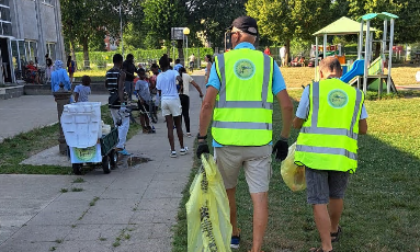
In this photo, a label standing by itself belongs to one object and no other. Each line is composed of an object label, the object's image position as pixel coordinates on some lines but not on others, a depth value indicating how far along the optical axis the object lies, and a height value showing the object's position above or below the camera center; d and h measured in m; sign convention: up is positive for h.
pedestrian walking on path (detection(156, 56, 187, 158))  7.03 -0.63
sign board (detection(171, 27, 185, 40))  33.61 +2.62
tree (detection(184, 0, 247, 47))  46.19 +5.55
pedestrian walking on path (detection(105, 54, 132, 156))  6.89 -0.61
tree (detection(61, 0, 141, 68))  40.12 +5.14
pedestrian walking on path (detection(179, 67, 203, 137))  8.63 -0.73
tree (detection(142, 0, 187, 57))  41.31 +5.00
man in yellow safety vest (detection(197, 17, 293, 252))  3.04 -0.38
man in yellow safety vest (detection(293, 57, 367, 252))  3.18 -0.63
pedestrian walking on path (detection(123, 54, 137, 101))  10.88 -0.22
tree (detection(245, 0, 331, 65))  37.03 +4.06
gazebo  19.08 +1.47
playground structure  14.09 -0.48
